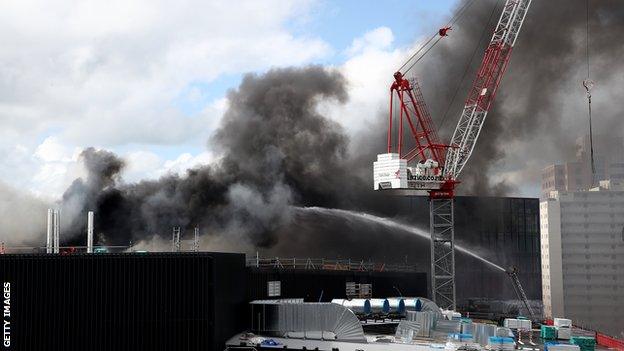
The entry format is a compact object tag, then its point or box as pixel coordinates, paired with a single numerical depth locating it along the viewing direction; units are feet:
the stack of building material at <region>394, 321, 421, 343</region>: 208.85
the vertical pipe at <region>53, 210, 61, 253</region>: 234.38
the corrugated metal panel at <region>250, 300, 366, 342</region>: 206.90
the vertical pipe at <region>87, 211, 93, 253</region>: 234.17
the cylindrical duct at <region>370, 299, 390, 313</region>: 245.86
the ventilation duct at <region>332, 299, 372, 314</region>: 241.96
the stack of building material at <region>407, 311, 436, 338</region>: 213.46
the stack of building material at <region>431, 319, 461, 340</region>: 214.07
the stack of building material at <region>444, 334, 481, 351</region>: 192.24
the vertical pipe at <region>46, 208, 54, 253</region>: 235.81
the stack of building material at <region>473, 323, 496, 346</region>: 200.44
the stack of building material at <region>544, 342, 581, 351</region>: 191.93
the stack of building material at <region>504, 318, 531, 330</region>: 262.67
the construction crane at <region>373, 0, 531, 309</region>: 377.50
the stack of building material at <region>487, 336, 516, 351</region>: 193.47
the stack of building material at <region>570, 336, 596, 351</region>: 207.82
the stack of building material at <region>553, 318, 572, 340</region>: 241.61
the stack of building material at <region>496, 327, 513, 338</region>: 202.18
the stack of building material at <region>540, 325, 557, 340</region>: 240.53
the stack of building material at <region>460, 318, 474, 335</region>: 207.31
